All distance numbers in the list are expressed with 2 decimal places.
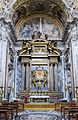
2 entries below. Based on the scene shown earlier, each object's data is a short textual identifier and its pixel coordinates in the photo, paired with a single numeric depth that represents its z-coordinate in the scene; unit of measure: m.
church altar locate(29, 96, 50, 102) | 17.06
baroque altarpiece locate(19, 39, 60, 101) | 18.06
